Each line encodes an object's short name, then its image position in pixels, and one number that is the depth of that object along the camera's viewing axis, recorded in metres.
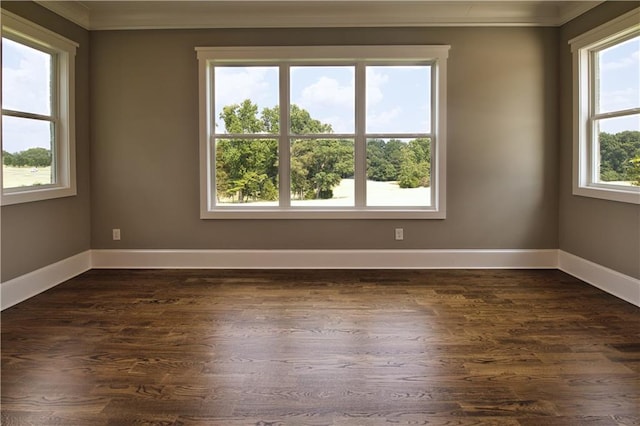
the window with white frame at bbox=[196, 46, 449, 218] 5.84
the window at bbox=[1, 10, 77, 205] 4.47
